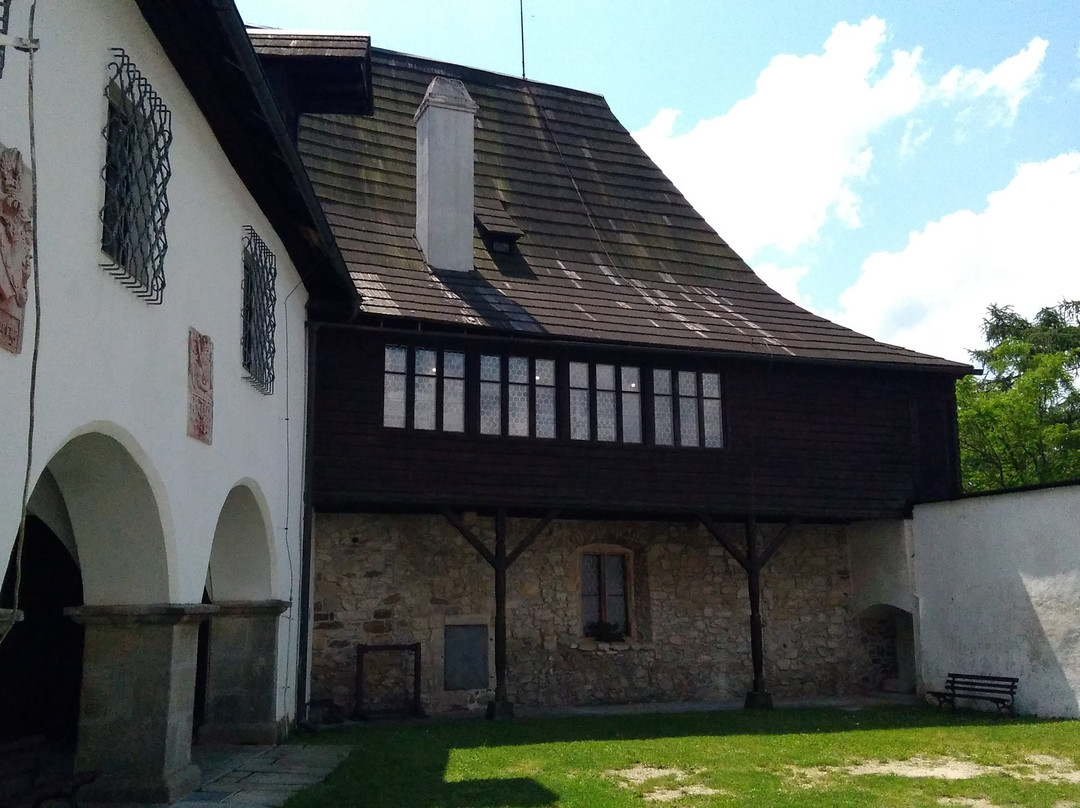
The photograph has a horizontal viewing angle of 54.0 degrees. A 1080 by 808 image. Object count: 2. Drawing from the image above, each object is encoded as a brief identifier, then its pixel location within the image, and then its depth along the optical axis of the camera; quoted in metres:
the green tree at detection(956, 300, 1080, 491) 25.73
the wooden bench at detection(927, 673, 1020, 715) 13.83
